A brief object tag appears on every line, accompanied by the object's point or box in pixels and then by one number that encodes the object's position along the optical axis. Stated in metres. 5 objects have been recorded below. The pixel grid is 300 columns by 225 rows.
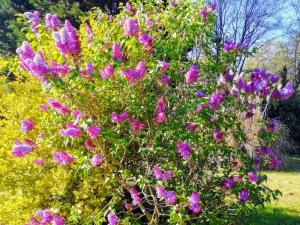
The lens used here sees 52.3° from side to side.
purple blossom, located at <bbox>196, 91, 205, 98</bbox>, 2.32
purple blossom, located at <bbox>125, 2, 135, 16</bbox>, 2.80
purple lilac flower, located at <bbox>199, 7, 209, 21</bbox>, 2.53
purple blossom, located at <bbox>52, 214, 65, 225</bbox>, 2.15
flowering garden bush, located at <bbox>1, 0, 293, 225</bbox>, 2.18
